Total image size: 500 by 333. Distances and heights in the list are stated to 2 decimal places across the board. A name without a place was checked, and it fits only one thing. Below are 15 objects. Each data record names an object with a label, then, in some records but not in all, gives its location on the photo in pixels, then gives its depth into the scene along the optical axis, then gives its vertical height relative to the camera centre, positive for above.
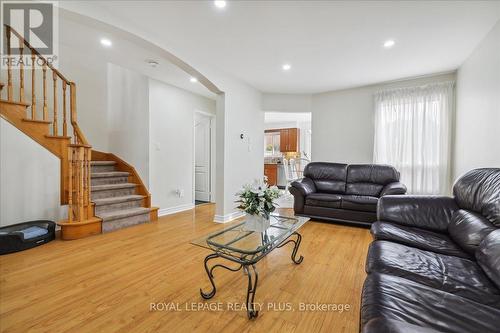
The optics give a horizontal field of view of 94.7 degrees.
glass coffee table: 1.61 -0.64
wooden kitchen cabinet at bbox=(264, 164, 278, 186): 8.09 -0.38
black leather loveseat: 3.65 -0.48
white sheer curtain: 3.86 +0.54
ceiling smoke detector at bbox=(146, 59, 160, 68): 3.41 +1.49
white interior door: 5.58 +0.11
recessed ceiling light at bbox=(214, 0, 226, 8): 2.12 +1.47
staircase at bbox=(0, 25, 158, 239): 2.99 -0.15
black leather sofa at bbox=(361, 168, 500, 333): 0.96 -0.63
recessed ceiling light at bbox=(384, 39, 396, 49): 2.81 +1.50
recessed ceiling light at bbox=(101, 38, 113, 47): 2.87 +1.50
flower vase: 2.07 -0.55
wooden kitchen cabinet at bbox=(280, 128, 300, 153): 8.40 +0.84
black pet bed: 2.53 -0.87
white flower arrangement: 2.02 -0.33
